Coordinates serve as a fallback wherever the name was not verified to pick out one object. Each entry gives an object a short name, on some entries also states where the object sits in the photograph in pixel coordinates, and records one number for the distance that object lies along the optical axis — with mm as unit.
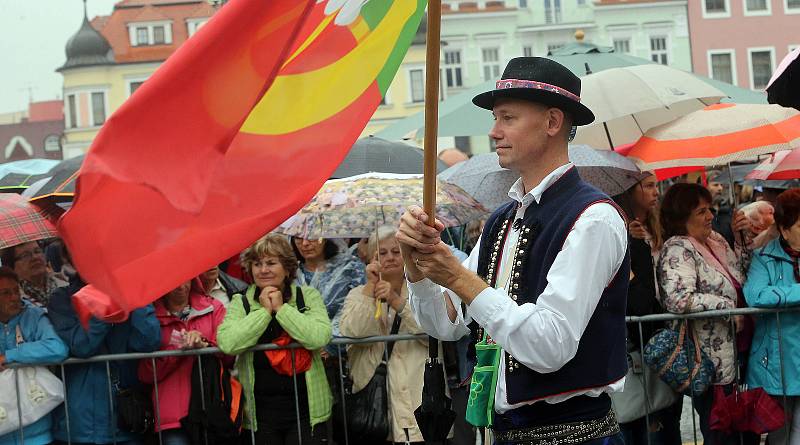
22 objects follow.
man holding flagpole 3541
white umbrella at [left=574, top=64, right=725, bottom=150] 7441
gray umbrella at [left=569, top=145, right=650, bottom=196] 7316
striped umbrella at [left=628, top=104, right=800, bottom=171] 7359
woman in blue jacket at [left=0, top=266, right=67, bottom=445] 6480
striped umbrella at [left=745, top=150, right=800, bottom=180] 8438
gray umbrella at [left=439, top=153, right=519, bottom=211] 7902
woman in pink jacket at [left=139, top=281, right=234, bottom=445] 6664
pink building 58219
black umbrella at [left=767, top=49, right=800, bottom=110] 5340
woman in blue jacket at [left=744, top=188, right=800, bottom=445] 6625
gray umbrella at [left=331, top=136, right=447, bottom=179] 7648
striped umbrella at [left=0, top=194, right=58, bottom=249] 6242
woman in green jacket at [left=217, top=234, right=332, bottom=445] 6512
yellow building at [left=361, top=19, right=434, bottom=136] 57688
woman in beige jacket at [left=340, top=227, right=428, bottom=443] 6641
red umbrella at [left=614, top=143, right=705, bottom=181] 10033
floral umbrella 6539
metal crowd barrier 6523
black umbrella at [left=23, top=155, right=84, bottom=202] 6426
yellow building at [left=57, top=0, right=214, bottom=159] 61656
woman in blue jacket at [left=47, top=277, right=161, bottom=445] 6527
